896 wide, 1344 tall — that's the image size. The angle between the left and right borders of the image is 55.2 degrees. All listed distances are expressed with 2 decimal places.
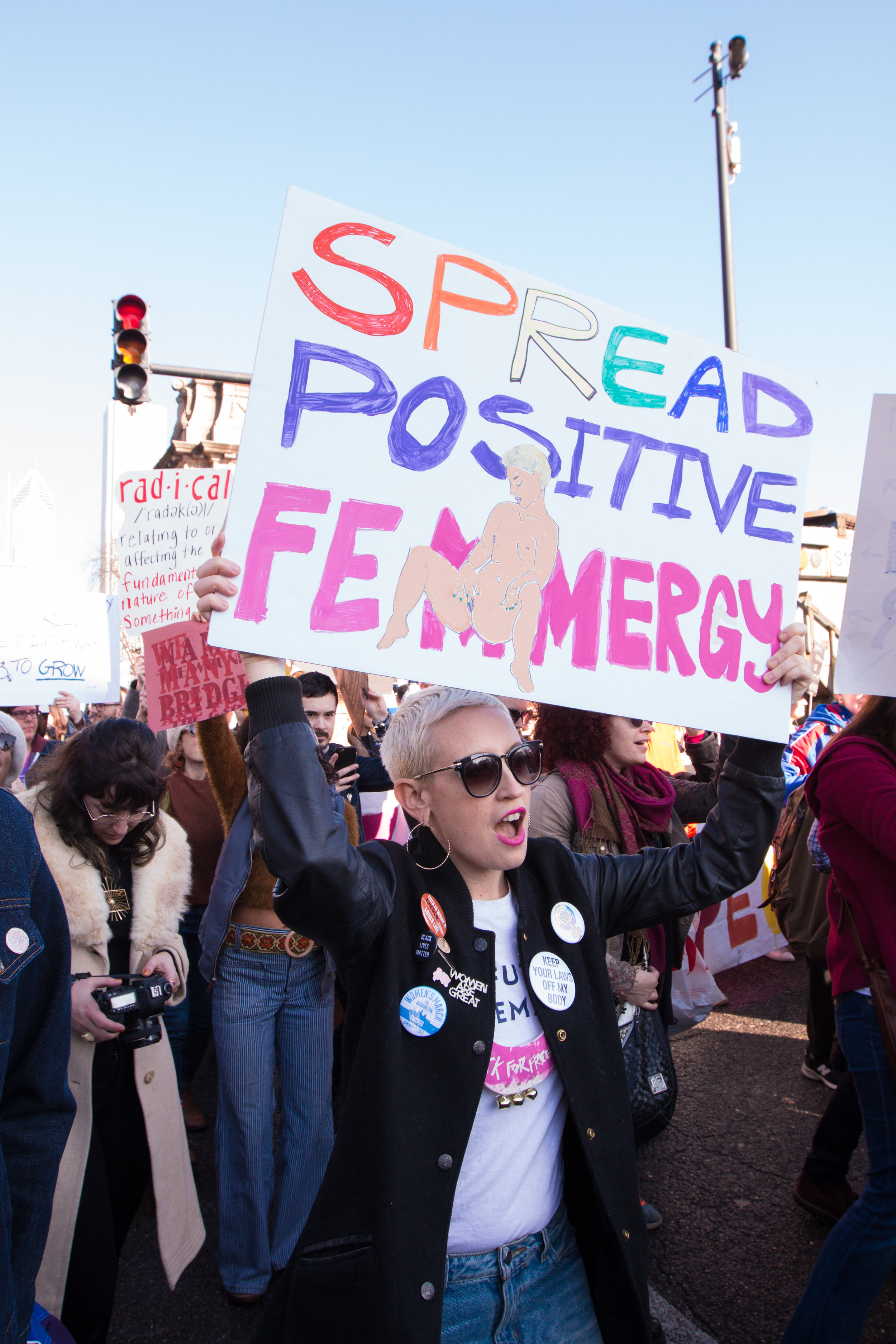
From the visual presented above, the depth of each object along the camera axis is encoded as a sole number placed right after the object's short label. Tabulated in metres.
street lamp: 7.46
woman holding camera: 2.24
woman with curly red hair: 2.86
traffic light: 5.10
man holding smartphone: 3.87
